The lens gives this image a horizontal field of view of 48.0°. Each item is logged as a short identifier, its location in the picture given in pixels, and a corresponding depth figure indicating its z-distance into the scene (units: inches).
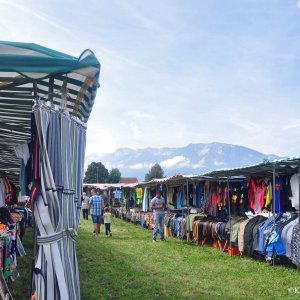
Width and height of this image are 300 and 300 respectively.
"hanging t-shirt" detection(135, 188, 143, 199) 605.7
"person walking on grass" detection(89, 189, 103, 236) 430.7
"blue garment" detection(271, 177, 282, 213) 271.8
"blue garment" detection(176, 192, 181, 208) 458.6
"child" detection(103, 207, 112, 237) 435.7
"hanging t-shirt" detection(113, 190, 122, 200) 791.6
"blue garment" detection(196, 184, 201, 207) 407.7
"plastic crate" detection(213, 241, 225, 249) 328.8
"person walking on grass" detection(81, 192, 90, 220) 656.9
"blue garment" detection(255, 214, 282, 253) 263.0
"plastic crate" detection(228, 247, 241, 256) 296.7
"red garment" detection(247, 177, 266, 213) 295.2
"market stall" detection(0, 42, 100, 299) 104.5
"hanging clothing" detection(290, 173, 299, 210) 251.6
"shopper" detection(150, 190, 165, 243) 393.4
